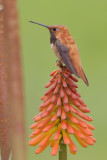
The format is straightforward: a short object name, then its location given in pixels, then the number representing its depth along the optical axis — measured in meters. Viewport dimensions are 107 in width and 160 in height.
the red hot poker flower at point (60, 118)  5.27
